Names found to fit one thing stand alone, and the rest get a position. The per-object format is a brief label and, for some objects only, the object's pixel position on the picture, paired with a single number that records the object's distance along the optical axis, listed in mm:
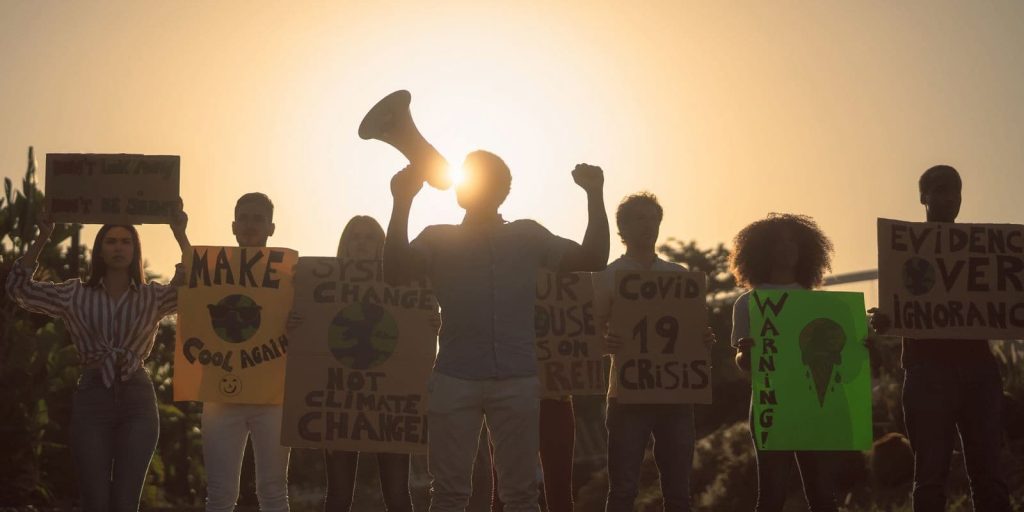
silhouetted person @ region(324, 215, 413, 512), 7879
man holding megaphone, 6199
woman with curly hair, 7711
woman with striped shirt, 7566
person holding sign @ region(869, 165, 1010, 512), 7633
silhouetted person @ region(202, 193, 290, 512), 7848
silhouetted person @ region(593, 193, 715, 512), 7836
